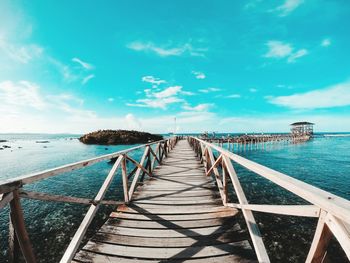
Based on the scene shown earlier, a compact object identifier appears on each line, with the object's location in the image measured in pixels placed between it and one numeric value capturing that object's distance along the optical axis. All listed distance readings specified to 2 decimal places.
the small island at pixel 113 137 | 54.33
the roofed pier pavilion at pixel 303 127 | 76.44
